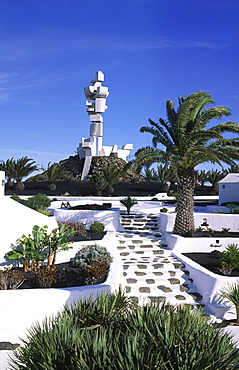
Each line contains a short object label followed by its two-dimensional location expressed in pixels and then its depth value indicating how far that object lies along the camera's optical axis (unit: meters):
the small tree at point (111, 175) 30.58
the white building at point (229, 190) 23.41
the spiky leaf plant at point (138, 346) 3.39
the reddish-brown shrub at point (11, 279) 7.61
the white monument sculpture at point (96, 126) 45.06
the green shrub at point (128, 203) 17.84
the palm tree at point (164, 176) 32.25
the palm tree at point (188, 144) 13.04
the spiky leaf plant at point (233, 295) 7.72
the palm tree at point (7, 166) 29.69
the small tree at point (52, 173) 31.33
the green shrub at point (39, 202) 17.89
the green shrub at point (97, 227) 14.39
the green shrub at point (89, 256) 9.62
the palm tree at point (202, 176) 36.16
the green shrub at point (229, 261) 9.37
